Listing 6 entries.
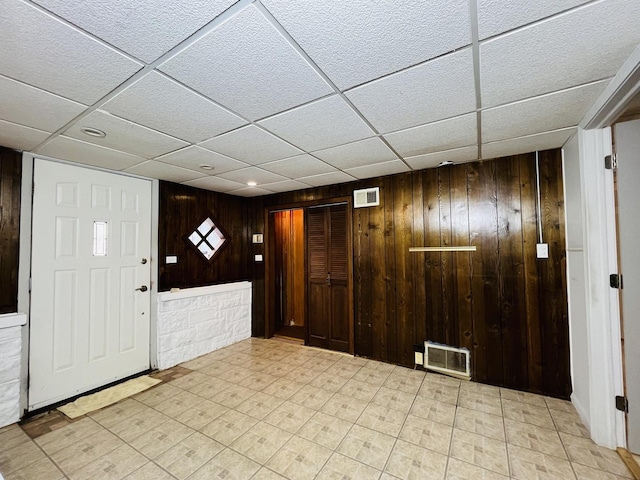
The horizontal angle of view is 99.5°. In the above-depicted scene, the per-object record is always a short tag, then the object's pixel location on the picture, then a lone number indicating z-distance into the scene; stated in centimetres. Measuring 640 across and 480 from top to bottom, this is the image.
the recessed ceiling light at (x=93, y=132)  208
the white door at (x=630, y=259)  189
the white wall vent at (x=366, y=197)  365
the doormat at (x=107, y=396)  259
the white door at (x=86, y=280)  263
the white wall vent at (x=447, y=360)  305
